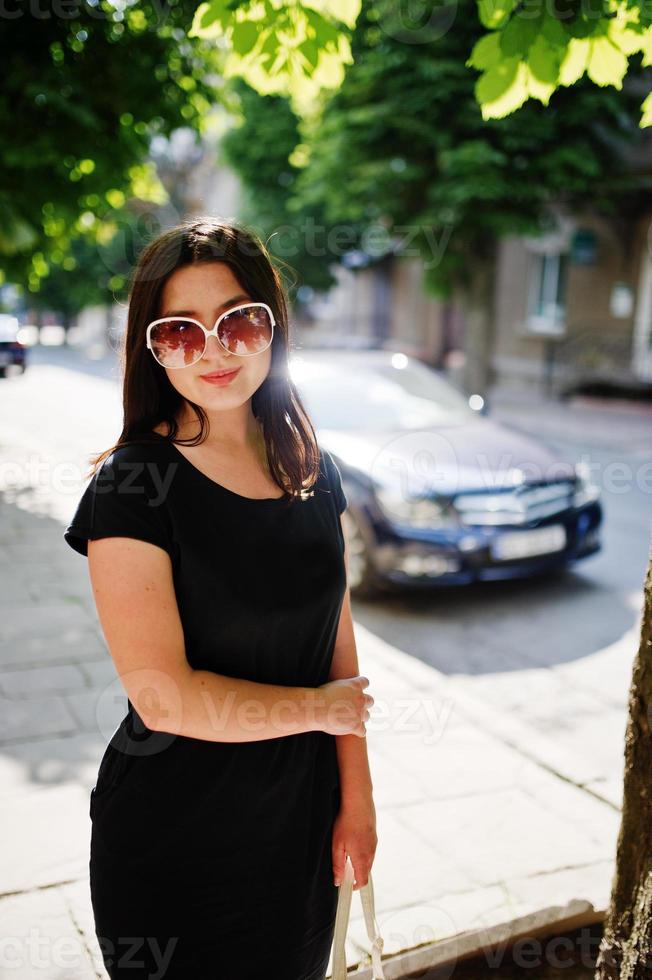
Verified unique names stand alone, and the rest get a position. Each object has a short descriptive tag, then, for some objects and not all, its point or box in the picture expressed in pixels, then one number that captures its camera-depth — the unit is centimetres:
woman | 151
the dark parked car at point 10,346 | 1780
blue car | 613
